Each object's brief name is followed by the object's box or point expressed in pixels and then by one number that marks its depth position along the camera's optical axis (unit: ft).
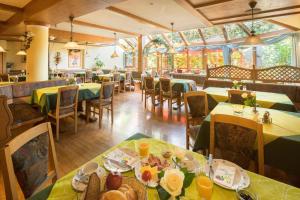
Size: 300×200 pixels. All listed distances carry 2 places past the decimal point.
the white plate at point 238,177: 3.01
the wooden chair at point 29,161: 2.99
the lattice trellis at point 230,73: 15.33
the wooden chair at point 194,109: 8.16
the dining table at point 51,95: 10.47
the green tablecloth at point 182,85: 16.22
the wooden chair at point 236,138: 4.19
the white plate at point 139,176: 2.98
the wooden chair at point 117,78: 23.86
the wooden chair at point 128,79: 26.09
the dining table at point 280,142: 4.52
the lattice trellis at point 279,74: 13.50
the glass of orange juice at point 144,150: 3.81
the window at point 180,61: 33.78
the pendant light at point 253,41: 10.61
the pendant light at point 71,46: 12.67
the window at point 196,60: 31.68
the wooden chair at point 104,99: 12.17
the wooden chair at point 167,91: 16.08
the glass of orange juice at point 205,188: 2.56
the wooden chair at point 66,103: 10.02
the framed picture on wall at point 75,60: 37.83
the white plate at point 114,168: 3.38
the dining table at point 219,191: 2.77
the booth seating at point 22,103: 10.18
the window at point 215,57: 29.43
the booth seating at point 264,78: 13.66
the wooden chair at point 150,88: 17.07
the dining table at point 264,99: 8.86
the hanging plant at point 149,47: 30.58
